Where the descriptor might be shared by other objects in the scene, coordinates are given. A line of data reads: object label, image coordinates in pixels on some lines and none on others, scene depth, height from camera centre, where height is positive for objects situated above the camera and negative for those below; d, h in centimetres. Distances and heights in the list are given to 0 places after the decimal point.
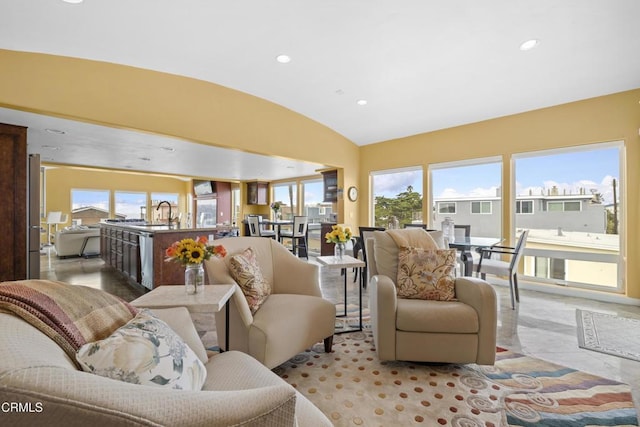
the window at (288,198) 933 +60
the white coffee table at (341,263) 268 -45
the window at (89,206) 972 +38
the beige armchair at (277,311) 186 -69
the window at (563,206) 421 +12
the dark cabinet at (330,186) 675 +71
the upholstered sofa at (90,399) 51 -36
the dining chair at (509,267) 355 -67
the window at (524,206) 456 +14
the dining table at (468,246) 368 -41
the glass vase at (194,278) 181 -40
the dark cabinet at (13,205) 340 +15
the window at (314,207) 857 +25
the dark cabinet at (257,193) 1000 +82
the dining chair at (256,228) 763 -34
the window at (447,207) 544 +15
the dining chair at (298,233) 703 -46
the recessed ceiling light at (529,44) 290 +176
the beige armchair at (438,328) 204 -81
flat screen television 1058 +109
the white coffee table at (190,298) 159 -48
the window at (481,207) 500 +14
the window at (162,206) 1123 +41
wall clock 660 +52
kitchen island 395 -55
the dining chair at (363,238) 403 -33
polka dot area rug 164 -116
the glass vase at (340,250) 298 -36
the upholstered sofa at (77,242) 720 -64
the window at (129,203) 1047 +50
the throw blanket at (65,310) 78 -29
